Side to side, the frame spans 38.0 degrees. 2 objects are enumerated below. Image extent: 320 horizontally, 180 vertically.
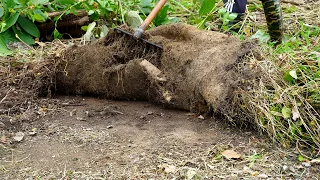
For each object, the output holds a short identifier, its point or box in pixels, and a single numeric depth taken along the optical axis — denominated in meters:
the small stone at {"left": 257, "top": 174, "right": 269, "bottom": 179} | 1.77
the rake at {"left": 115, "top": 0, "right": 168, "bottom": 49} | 2.71
